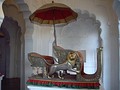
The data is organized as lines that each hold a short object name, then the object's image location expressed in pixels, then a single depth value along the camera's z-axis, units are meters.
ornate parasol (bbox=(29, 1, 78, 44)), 4.45
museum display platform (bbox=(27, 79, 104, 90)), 3.30
